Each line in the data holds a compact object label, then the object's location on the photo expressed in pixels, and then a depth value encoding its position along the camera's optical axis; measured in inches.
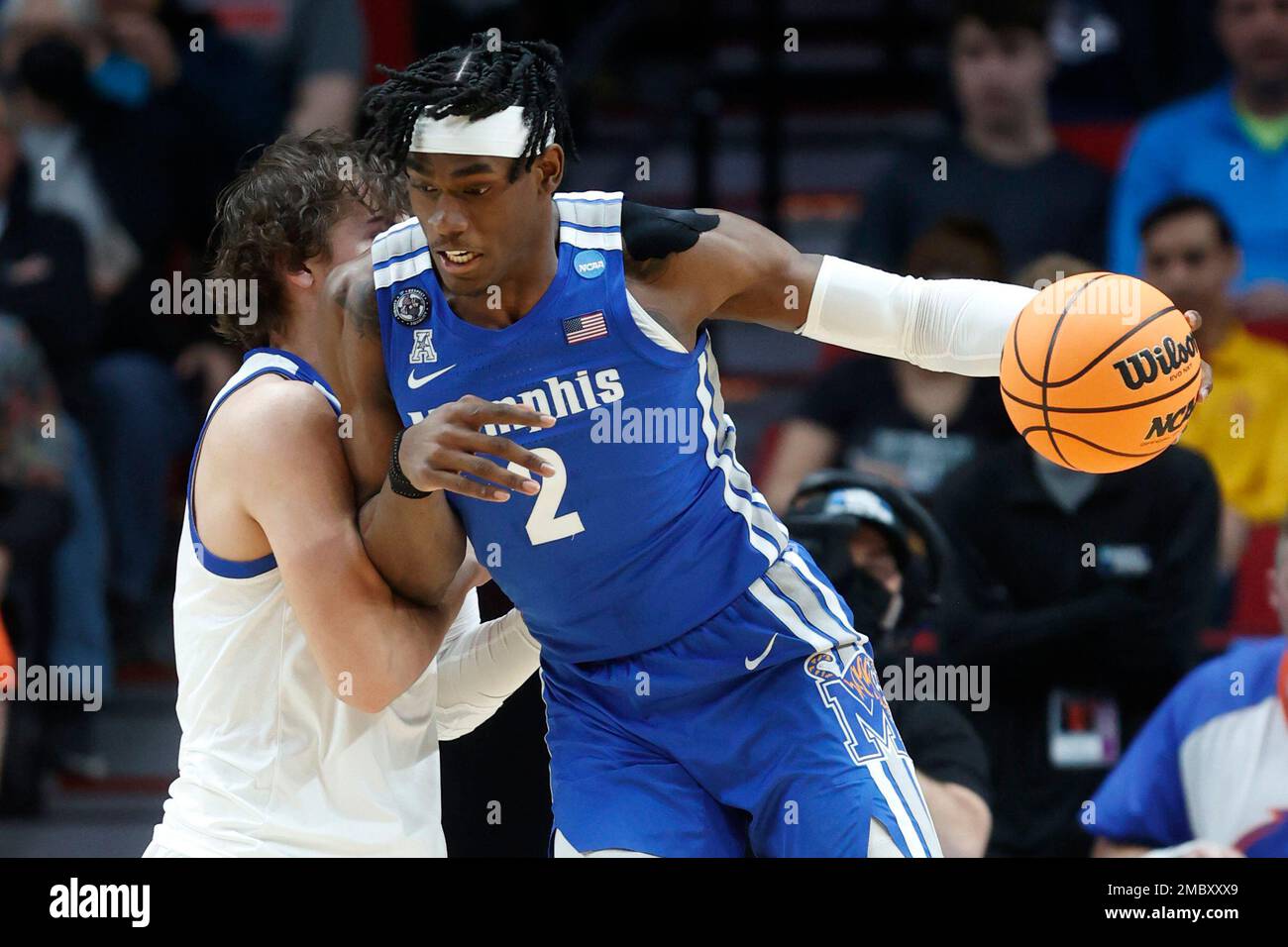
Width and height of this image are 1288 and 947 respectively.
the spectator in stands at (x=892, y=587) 157.9
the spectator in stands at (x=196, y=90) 256.1
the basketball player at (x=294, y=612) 126.3
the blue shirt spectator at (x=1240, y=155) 253.1
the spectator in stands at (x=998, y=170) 245.6
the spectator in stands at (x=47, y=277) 239.3
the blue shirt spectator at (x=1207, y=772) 166.6
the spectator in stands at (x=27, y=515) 228.1
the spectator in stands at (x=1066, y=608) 185.6
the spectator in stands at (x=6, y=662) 190.3
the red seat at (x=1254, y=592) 223.1
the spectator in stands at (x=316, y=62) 256.2
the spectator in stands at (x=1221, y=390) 229.8
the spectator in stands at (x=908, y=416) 216.5
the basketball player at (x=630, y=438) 125.2
